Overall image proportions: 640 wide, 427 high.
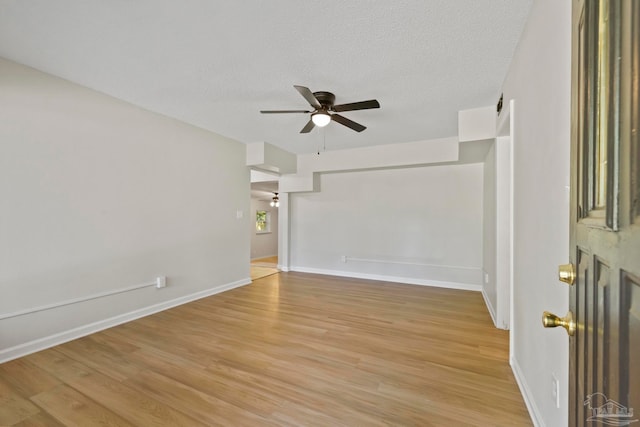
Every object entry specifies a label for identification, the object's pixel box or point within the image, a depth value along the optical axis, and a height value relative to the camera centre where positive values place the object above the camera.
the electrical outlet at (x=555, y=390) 1.21 -0.82
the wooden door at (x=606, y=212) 0.44 +0.00
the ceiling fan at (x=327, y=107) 2.47 +1.02
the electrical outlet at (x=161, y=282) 3.33 -0.87
